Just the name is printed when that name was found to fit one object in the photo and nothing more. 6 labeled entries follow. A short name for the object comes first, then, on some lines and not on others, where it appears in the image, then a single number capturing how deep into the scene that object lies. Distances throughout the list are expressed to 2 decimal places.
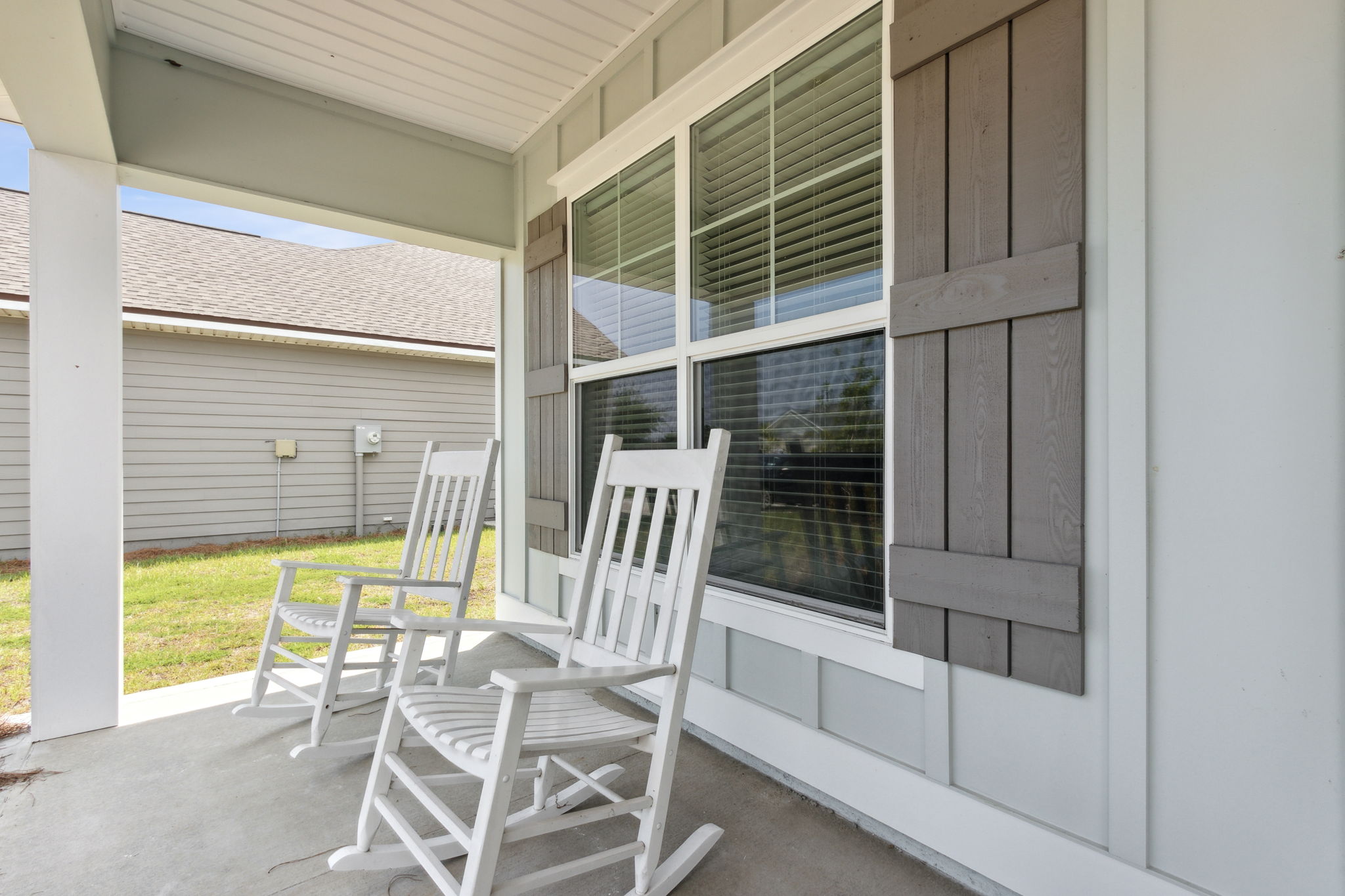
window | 1.84
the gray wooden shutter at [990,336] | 1.36
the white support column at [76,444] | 2.38
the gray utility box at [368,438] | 7.41
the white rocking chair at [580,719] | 1.22
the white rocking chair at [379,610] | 2.17
